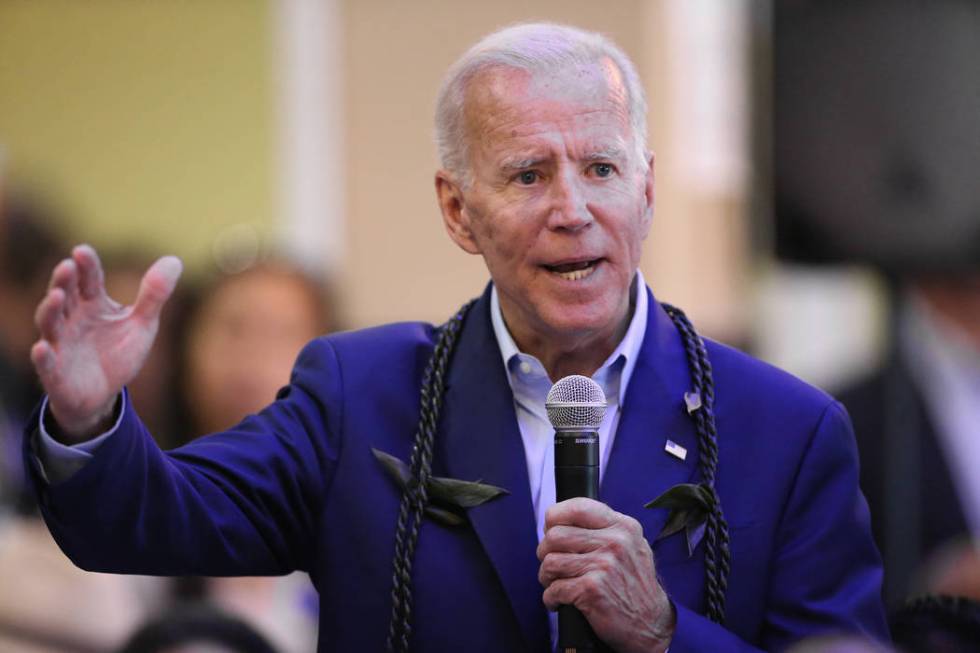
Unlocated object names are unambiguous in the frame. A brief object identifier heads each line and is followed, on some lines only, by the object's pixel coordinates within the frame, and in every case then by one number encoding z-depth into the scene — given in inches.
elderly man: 237.0
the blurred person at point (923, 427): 405.4
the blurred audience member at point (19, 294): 461.7
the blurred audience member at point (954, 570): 373.7
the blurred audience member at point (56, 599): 385.4
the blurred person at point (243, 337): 445.1
